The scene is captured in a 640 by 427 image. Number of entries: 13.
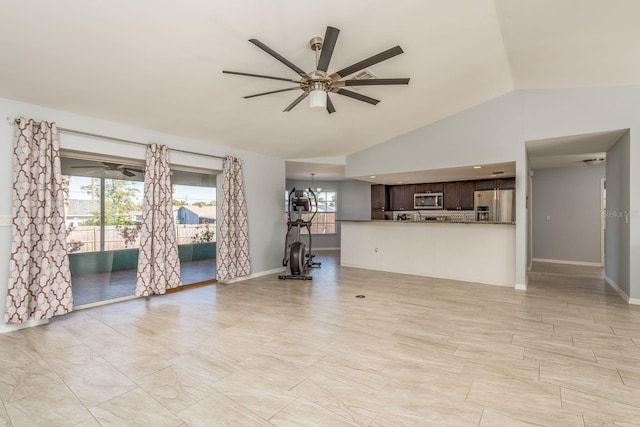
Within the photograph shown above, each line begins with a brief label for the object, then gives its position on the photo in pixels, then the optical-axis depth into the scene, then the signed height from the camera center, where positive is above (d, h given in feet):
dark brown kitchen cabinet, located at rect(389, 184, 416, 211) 28.19 +1.55
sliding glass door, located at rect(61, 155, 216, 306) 13.03 -0.34
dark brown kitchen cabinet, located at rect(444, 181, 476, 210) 24.91 +1.53
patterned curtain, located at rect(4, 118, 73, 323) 10.71 -0.64
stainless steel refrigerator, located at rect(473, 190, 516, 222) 21.79 +0.60
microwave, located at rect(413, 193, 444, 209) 26.37 +1.11
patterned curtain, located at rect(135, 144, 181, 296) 14.32 -0.80
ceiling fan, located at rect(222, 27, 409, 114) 7.57 +3.87
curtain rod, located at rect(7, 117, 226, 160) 10.79 +3.24
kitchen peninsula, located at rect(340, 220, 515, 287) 17.46 -2.25
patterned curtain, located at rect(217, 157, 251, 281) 17.76 -0.84
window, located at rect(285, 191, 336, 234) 34.27 -0.15
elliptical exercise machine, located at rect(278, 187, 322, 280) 19.17 -2.21
